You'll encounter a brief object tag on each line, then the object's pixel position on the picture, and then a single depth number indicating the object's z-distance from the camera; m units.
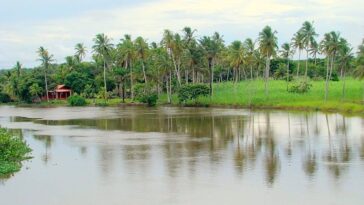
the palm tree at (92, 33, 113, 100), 111.75
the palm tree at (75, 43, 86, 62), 140.62
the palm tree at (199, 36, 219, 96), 98.31
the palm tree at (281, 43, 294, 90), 114.38
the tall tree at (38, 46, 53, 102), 121.56
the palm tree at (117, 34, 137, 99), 108.34
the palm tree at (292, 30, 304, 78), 94.12
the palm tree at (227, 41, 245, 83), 95.00
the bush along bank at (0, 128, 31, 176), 29.73
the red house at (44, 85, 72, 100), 124.51
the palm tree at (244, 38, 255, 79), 99.05
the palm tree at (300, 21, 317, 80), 92.99
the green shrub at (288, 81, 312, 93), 94.38
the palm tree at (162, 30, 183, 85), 100.62
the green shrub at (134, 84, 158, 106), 102.50
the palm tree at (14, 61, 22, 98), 123.00
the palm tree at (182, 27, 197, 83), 101.31
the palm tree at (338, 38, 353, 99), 82.31
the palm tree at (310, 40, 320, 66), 100.88
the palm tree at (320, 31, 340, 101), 81.81
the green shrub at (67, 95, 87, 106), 112.56
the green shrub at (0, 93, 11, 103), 136.25
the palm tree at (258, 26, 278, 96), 90.25
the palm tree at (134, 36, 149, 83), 106.56
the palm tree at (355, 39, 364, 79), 75.31
